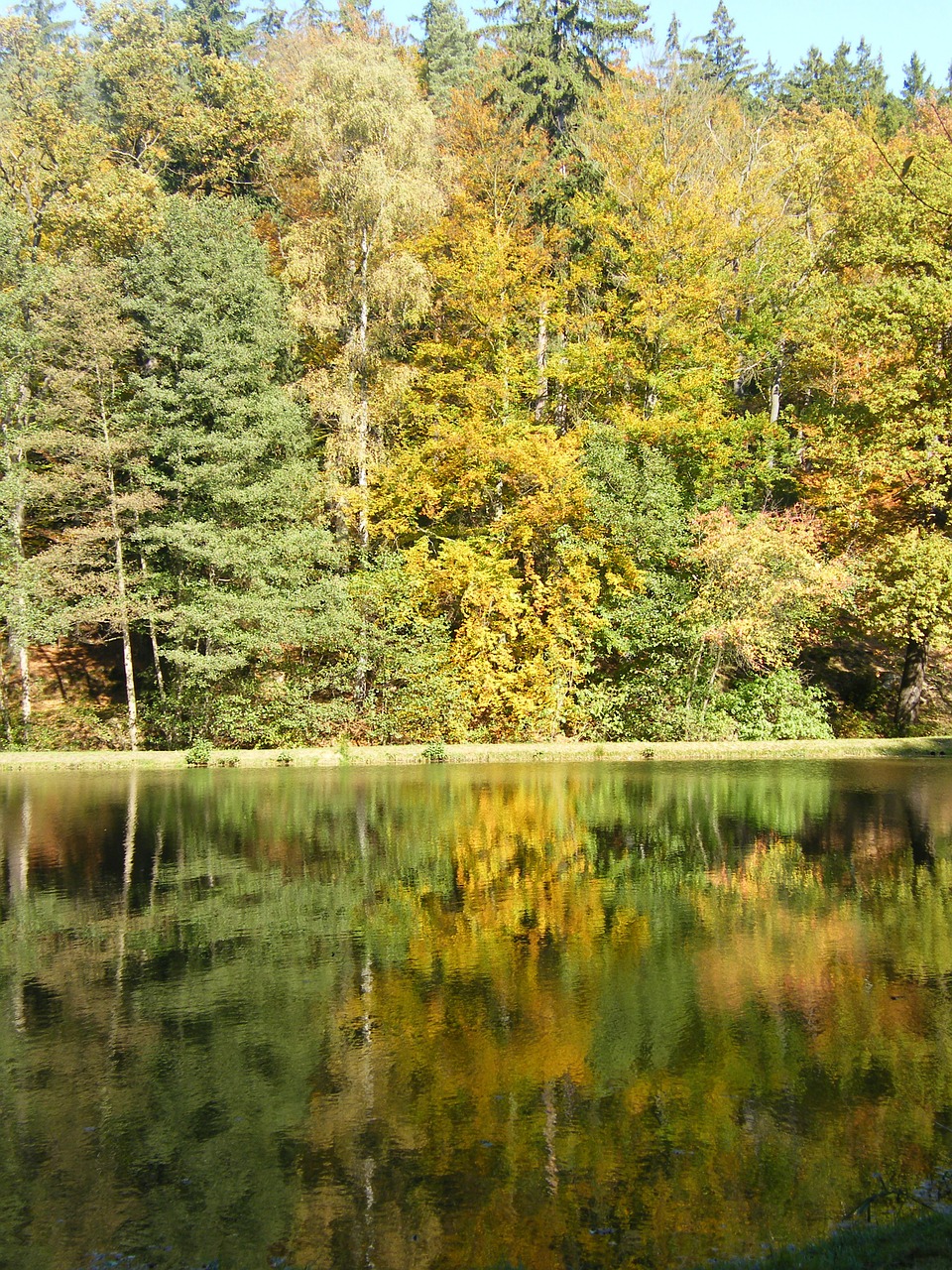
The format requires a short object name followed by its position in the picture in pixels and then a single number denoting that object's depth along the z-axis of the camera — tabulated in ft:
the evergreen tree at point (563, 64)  112.37
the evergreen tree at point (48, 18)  224.64
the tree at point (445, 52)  162.50
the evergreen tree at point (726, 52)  190.49
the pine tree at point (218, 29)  151.64
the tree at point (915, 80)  199.31
